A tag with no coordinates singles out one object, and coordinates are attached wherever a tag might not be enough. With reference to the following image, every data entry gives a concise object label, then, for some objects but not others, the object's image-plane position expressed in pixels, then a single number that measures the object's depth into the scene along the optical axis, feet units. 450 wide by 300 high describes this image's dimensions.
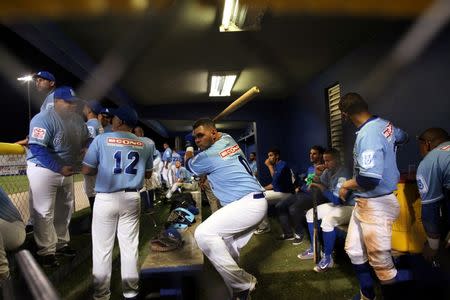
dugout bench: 6.71
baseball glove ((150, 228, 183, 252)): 7.83
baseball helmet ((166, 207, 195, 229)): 10.06
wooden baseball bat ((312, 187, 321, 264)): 10.80
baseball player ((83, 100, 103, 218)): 11.71
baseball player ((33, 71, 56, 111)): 9.42
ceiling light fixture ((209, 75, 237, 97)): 18.24
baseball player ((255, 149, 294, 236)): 15.01
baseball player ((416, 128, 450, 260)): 6.66
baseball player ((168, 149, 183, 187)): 30.40
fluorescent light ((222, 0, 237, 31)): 8.91
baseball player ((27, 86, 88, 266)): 8.61
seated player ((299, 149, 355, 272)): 10.35
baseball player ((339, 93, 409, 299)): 6.69
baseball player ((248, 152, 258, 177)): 25.52
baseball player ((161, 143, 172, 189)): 31.09
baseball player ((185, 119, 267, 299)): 7.32
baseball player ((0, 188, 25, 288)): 6.06
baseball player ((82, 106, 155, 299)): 7.48
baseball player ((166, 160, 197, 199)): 23.51
